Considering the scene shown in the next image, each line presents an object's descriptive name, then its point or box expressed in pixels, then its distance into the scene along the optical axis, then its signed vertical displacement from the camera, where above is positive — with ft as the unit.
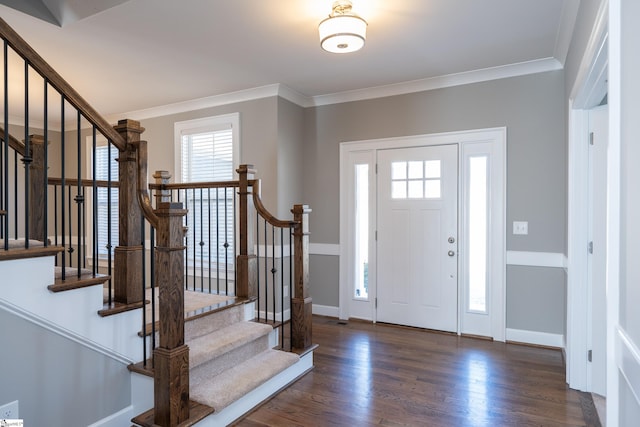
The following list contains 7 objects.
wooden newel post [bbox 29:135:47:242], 9.62 +0.47
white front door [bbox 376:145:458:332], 13.28 -0.93
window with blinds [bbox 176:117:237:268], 15.55 +1.77
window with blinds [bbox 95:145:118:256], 18.35 +0.44
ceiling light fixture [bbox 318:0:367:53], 8.48 +4.08
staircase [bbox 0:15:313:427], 6.61 -1.92
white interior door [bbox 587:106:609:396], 8.66 -0.85
